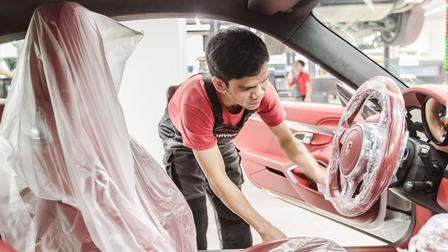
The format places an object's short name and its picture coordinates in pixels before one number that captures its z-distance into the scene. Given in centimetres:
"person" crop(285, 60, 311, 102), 715
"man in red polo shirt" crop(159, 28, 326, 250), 130
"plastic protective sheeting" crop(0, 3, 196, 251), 75
